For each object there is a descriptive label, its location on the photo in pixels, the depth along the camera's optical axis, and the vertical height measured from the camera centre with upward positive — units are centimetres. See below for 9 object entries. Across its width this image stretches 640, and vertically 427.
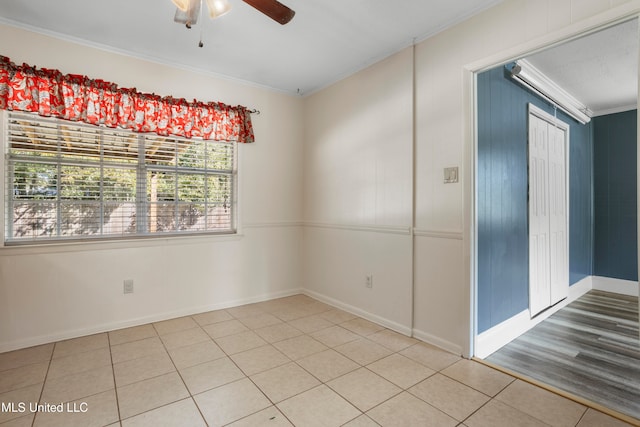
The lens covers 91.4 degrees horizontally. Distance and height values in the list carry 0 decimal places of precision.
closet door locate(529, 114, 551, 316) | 306 -1
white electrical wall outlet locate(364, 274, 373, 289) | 313 -65
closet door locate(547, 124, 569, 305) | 342 -1
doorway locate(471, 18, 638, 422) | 241 +9
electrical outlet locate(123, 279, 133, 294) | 293 -66
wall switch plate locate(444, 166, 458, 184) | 240 +32
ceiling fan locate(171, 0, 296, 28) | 164 +113
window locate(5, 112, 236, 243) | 254 +32
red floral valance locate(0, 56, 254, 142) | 242 +100
